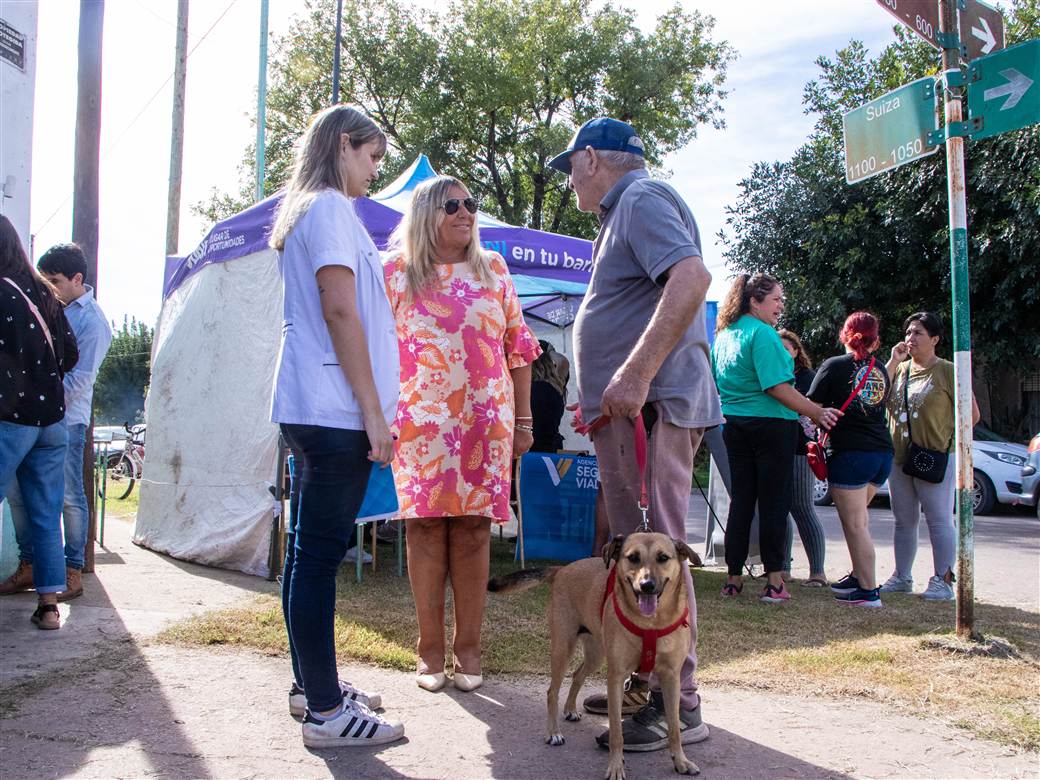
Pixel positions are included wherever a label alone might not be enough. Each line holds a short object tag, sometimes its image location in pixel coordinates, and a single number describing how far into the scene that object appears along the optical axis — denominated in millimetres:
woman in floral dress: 3506
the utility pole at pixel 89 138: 6438
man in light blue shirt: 4906
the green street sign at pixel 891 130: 4395
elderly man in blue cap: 2775
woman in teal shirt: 5375
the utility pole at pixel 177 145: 15000
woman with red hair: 5418
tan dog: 2664
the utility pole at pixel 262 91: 16312
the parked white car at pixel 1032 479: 10867
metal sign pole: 4148
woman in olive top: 5656
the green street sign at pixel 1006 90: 4031
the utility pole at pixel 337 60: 17953
